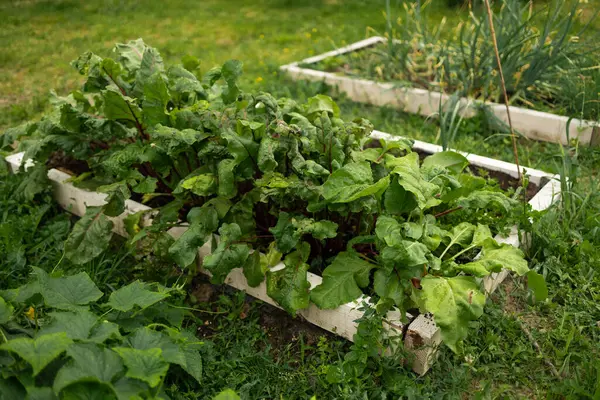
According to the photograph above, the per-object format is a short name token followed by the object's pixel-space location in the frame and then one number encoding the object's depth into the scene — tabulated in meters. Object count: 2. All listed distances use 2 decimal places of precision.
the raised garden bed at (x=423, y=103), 4.04
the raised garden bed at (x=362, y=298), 2.25
